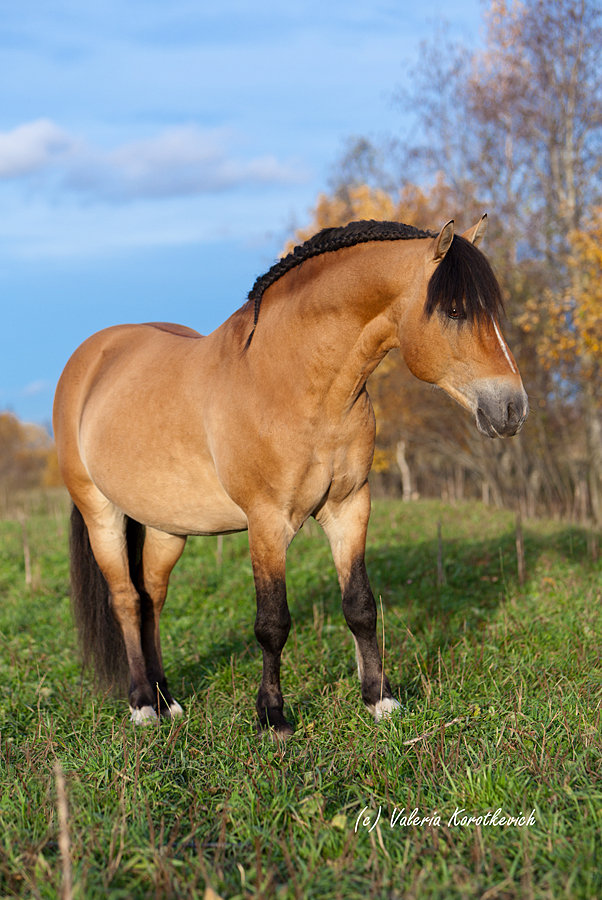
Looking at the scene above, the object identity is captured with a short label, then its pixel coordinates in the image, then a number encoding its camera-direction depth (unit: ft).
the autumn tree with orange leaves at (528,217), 56.65
